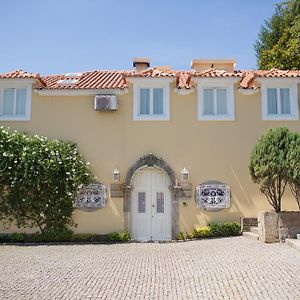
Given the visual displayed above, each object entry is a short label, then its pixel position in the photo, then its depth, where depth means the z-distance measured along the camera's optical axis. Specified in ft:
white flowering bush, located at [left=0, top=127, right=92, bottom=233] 38.69
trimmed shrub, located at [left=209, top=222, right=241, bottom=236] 39.16
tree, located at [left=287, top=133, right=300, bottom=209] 33.43
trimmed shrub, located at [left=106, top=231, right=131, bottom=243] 39.22
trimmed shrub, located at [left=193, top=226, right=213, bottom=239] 39.20
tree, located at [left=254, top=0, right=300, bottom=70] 60.12
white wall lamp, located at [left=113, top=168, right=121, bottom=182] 40.78
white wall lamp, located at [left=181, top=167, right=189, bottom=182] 40.82
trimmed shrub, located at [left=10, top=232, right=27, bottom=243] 38.80
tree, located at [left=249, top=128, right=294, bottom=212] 34.18
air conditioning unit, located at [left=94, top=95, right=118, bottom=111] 41.26
